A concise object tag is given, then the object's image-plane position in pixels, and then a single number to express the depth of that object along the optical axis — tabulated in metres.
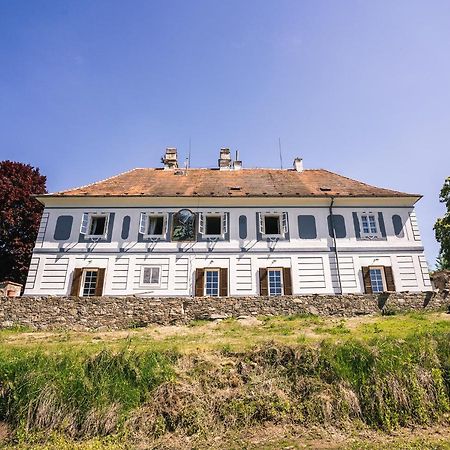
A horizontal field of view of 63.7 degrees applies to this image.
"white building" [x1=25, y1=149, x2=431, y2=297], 18.89
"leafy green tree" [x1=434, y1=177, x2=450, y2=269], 28.19
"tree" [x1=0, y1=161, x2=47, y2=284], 23.55
